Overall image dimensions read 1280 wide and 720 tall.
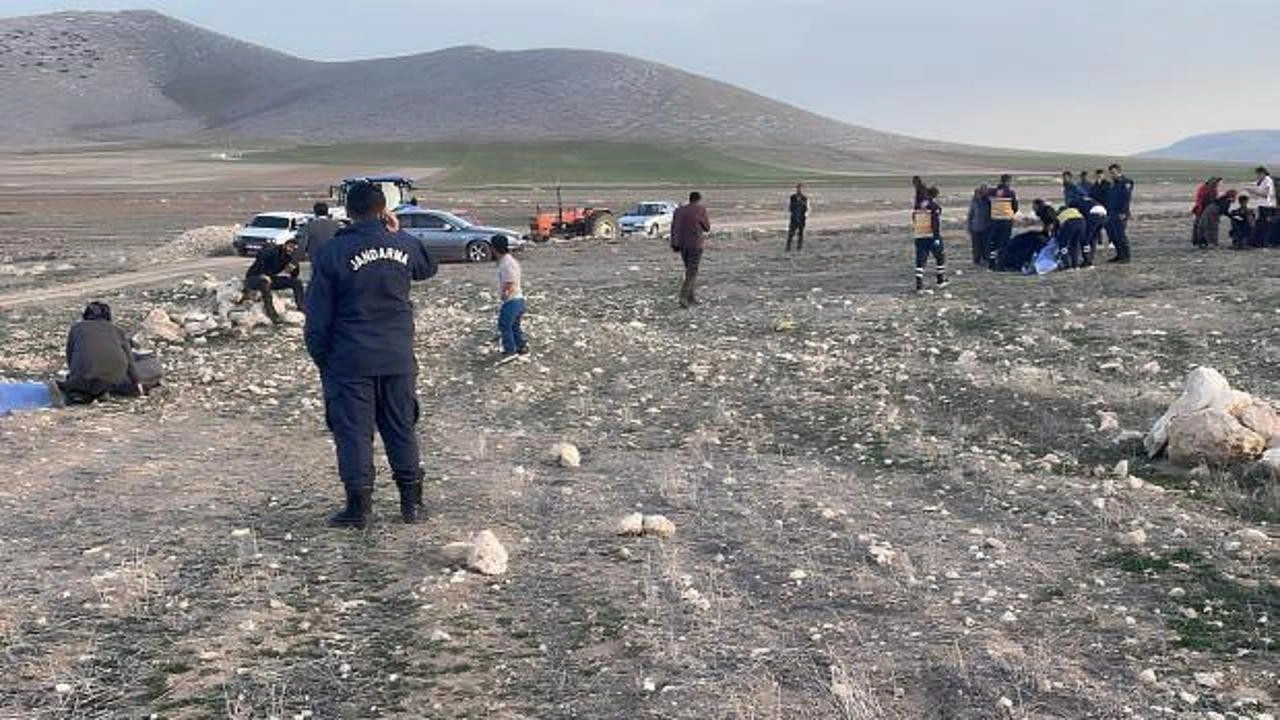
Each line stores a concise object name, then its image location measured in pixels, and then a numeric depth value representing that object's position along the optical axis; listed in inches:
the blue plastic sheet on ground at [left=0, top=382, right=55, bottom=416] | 382.6
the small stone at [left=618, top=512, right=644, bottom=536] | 240.1
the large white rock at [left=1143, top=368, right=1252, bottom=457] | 289.6
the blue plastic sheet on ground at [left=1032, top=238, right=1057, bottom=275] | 671.8
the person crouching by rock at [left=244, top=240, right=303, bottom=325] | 527.5
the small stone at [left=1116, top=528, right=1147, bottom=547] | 224.8
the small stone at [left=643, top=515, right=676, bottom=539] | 240.1
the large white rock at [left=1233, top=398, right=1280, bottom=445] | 286.0
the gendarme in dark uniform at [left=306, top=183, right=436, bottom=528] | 238.2
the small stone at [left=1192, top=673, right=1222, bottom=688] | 163.3
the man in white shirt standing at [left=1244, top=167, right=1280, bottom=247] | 738.2
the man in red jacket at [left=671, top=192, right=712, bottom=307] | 599.5
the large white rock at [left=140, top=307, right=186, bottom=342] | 499.2
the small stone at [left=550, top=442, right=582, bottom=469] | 305.6
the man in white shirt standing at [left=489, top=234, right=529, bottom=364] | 455.5
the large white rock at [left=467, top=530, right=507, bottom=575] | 216.1
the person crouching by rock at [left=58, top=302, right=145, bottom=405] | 384.5
